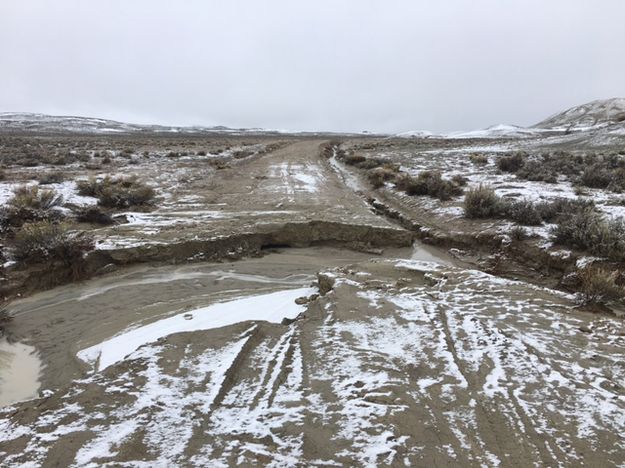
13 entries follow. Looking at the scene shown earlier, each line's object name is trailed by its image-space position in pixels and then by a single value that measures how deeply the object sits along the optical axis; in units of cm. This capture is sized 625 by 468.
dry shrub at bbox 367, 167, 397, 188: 1709
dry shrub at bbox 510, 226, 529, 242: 943
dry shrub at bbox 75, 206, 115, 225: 1027
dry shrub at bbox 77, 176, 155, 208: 1156
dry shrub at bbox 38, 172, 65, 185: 1295
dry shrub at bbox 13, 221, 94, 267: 777
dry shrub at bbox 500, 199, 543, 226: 1000
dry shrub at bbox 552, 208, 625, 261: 791
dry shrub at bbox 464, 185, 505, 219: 1102
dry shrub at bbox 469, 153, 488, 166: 2193
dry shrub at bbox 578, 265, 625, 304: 635
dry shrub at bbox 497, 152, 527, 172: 1858
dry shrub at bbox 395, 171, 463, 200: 1365
